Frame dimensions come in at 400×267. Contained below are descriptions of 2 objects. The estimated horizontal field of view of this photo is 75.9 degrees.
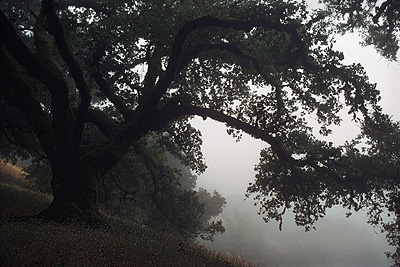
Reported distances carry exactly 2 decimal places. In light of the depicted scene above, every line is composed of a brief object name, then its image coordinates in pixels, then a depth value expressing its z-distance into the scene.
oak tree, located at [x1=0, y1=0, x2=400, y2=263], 9.94
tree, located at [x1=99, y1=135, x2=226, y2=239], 15.74
